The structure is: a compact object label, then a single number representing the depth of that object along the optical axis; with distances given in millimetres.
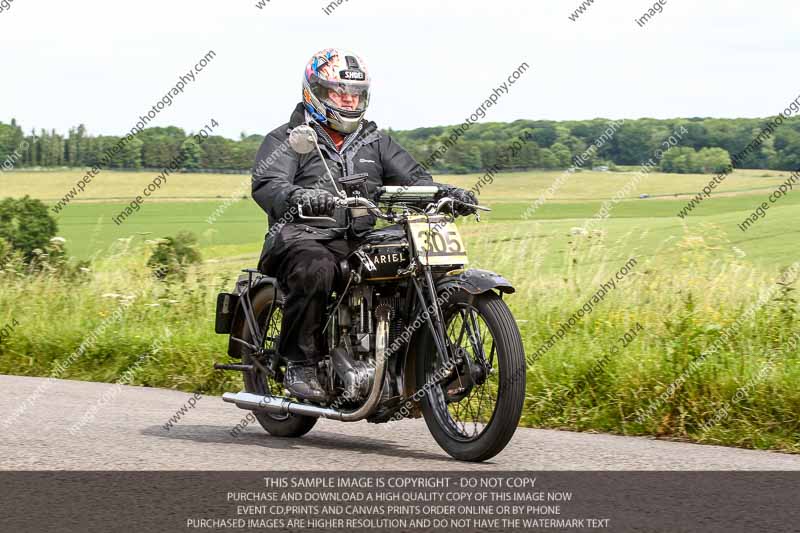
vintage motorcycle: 11414
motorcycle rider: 12742
